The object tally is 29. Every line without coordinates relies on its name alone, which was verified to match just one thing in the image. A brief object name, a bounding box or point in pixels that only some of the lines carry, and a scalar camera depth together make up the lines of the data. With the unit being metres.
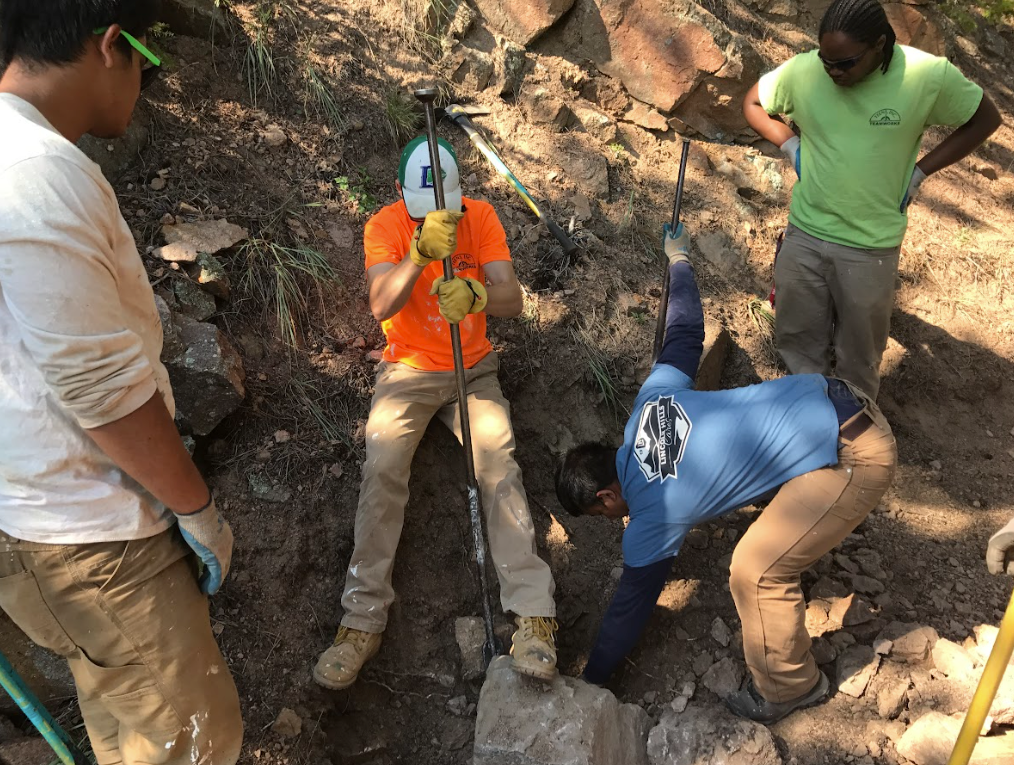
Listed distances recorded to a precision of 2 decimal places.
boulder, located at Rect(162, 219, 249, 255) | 3.25
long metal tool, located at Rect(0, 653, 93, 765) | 1.90
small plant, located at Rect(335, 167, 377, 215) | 3.85
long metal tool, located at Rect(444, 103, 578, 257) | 3.92
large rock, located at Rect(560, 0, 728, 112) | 4.52
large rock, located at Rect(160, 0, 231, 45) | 3.80
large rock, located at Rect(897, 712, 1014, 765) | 2.24
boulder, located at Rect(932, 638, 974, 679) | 2.57
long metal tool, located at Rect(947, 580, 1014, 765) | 1.64
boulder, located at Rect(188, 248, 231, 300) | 3.18
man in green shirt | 2.92
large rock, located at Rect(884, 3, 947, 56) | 5.20
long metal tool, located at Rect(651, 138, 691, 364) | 3.21
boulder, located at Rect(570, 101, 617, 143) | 4.55
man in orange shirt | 2.63
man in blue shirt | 2.26
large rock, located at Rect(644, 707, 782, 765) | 2.40
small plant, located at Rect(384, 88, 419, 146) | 4.05
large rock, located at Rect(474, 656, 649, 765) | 2.32
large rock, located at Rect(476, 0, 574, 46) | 4.48
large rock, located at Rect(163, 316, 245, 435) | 2.88
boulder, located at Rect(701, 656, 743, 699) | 2.70
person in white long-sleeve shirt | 1.32
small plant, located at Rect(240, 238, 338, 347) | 3.32
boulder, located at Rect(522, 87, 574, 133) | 4.44
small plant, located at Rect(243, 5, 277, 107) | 3.91
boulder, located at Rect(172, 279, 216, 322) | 3.12
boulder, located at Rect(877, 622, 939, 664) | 2.65
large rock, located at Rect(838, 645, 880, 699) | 2.58
